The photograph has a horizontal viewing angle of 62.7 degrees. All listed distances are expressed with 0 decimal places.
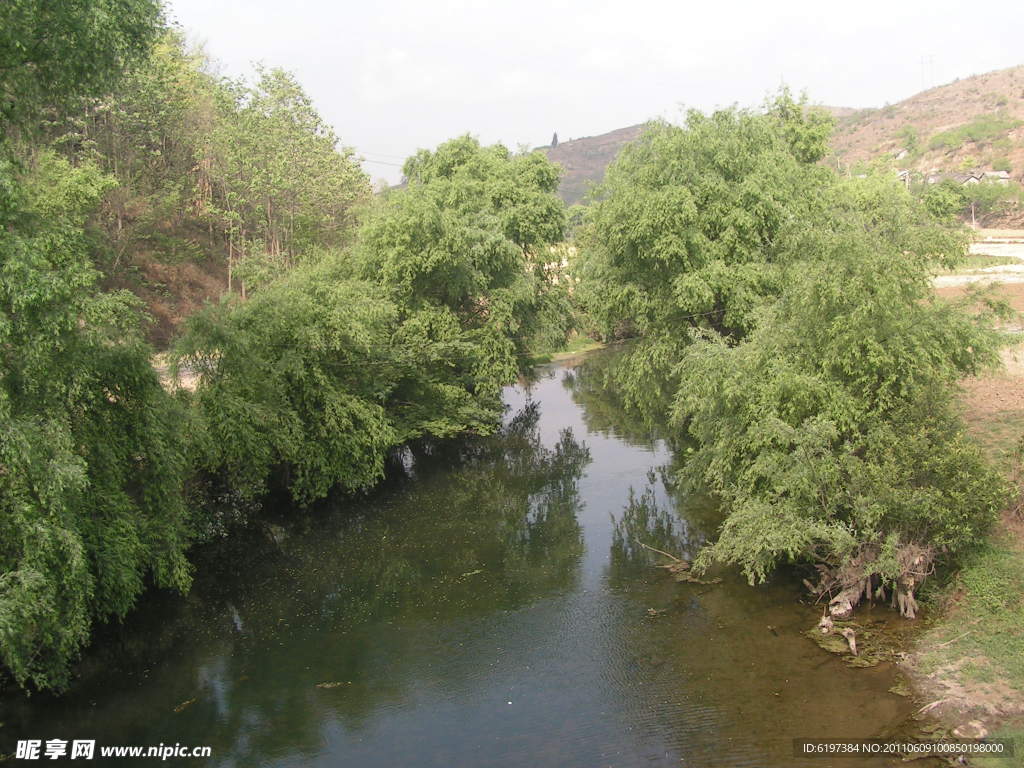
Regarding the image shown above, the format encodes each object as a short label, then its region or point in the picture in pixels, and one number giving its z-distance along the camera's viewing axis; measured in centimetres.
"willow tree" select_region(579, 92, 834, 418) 2445
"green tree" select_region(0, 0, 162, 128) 1461
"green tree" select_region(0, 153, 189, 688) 1285
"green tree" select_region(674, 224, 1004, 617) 1548
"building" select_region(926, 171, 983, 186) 8656
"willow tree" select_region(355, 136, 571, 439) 2784
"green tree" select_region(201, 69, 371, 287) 4012
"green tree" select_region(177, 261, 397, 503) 1989
